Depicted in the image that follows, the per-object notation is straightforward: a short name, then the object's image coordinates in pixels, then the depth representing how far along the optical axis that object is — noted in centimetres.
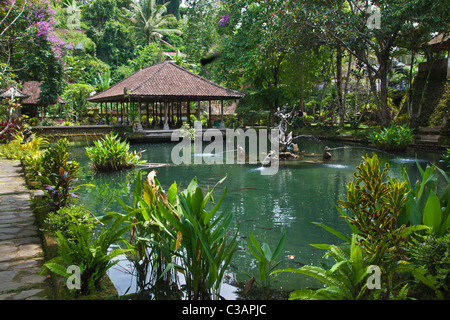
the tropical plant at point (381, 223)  254
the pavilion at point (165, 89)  2103
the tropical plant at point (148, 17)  3794
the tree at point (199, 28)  3459
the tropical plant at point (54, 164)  546
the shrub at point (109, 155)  1081
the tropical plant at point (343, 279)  247
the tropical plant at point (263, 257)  282
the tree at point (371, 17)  1466
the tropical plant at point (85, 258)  290
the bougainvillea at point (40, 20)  1197
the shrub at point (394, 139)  1506
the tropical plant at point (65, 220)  382
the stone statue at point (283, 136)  1330
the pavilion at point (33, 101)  2855
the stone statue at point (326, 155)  1312
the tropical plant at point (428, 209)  289
